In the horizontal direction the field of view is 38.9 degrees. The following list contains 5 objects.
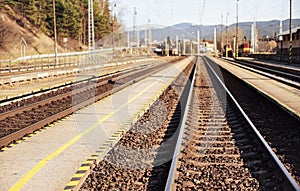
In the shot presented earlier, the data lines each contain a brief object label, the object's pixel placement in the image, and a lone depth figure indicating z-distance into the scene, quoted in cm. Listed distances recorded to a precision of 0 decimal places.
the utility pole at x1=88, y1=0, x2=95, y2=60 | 5473
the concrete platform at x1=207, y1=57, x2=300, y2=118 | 1524
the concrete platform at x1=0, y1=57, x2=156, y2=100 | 2152
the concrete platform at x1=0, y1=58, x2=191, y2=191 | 668
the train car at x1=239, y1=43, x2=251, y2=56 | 12363
